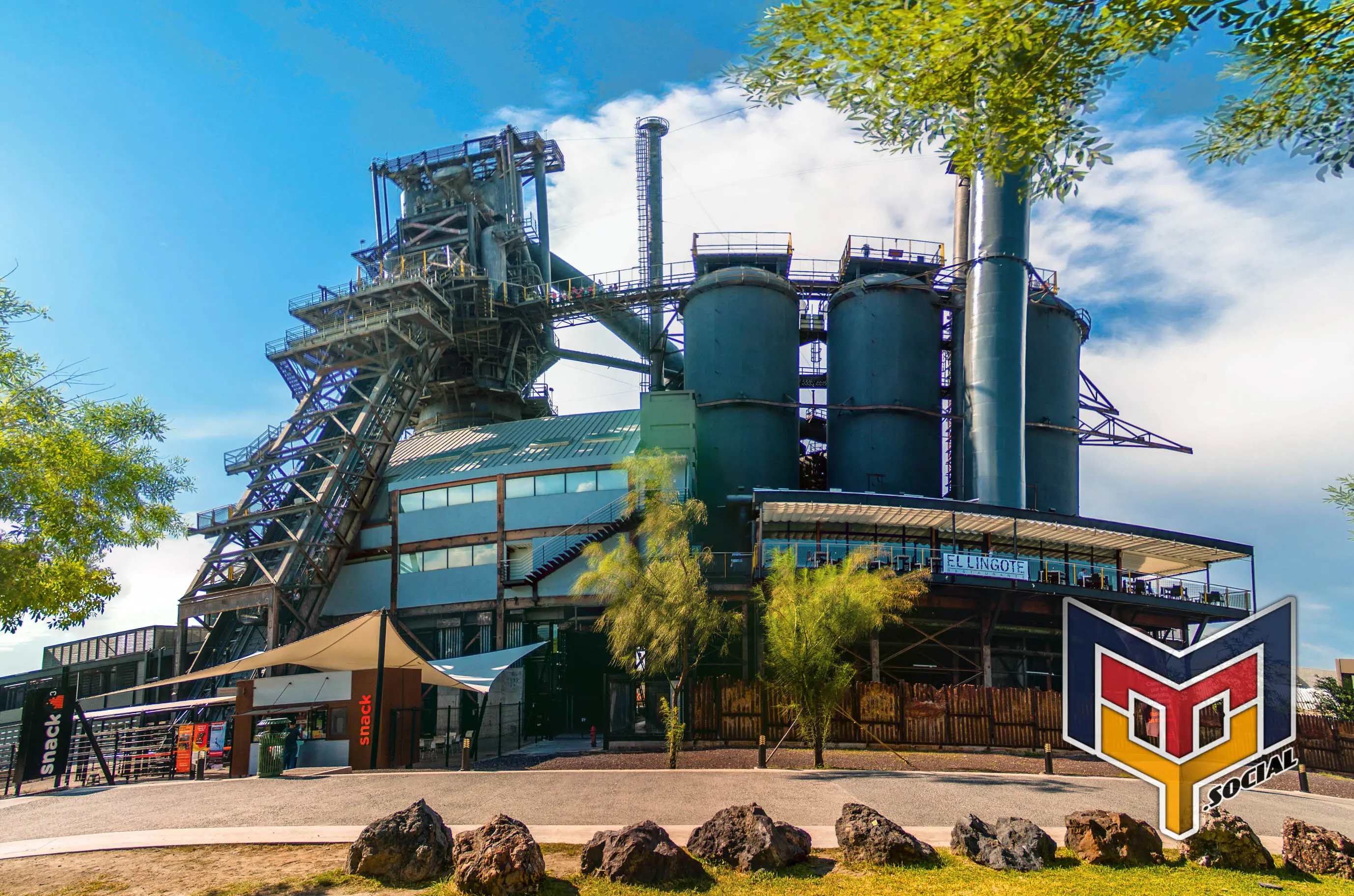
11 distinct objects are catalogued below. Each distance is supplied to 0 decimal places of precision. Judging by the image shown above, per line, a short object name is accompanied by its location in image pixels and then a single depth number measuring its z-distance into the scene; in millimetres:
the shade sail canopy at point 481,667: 29844
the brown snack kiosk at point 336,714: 26469
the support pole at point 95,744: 24266
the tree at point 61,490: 17531
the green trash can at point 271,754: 24734
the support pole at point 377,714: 25719
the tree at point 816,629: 26375
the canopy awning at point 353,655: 28188
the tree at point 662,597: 28609
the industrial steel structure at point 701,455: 43156
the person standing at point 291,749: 27891
